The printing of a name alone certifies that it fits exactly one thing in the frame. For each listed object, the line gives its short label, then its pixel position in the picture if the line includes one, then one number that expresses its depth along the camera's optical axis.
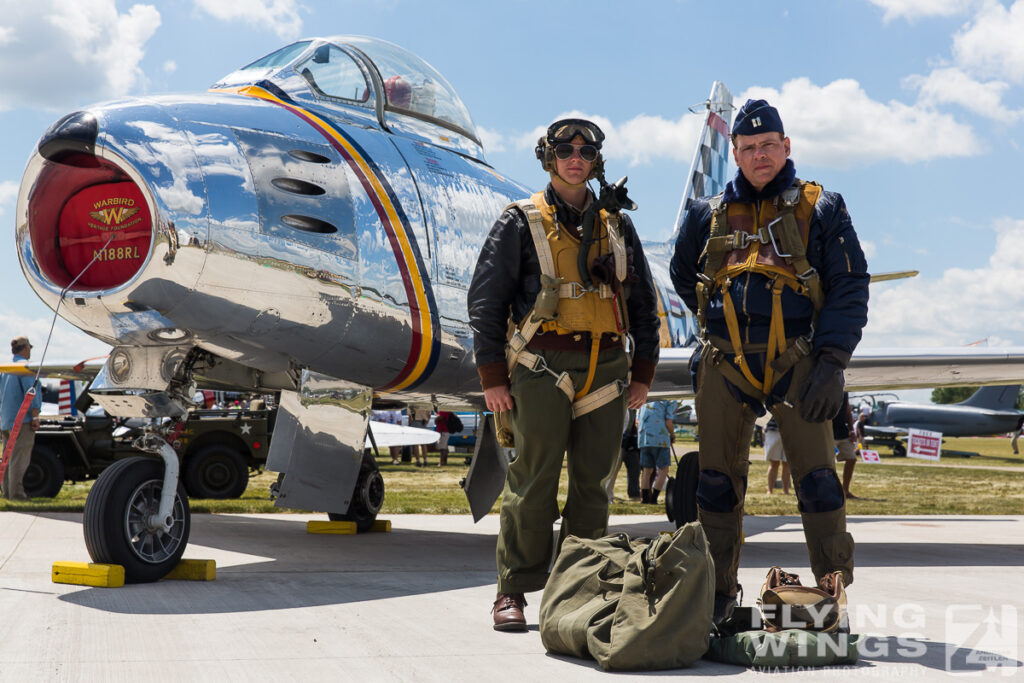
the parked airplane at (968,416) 45.78
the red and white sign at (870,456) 18.97
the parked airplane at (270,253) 4.57
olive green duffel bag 2.97
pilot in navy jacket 3.60
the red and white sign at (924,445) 27.16
